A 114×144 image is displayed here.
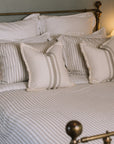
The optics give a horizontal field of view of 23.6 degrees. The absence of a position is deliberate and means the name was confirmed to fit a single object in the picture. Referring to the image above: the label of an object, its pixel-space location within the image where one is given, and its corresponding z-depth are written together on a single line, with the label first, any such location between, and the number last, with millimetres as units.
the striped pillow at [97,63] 2230
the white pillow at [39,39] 2417
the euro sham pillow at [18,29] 2375
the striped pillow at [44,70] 2033
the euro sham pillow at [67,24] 2666
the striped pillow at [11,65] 2117
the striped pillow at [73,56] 2354
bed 1450
